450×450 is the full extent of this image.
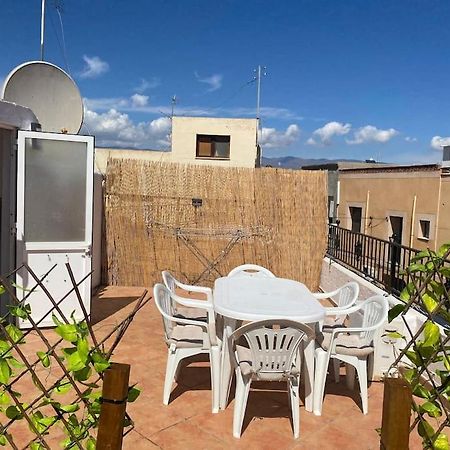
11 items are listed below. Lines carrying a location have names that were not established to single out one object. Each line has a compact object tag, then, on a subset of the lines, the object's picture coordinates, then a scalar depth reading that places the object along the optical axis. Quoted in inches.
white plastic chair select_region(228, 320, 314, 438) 108.7
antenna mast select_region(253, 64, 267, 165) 757.9
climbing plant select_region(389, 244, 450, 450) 48.8
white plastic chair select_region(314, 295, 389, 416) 125.4
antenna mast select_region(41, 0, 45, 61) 258.8
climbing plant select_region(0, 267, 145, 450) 47.1
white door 179.8
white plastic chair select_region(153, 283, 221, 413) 125.6
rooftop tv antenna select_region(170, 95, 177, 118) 853.2
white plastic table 117.9
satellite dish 203.3
